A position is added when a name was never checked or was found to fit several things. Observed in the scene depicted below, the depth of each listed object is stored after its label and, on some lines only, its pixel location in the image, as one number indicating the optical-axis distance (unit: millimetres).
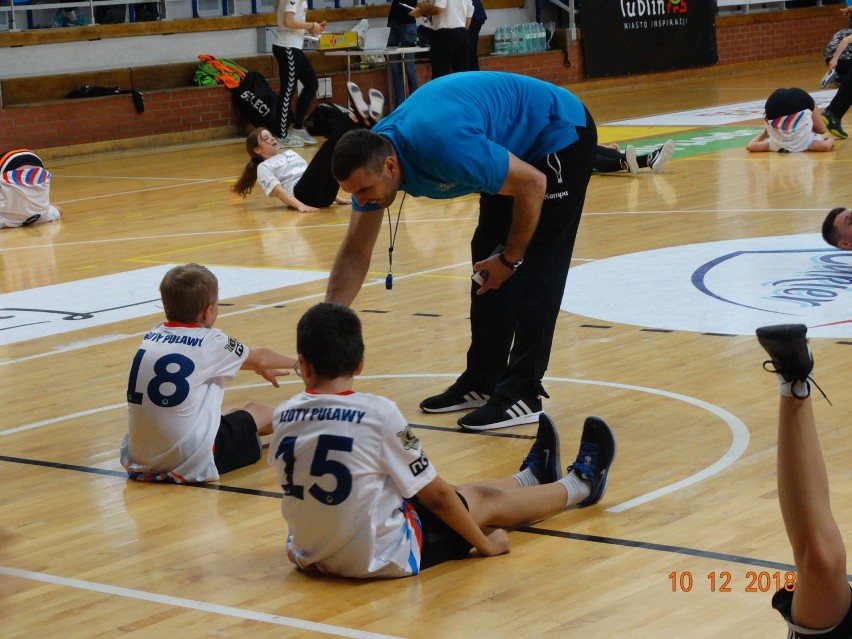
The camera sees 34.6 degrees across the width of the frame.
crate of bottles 21219
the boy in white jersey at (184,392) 4656
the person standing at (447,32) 16578
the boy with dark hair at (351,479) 3598
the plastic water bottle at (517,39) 21297
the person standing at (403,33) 17859
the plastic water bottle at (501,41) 21203
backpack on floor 17625
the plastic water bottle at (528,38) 21406
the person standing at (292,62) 16391
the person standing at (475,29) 17245
